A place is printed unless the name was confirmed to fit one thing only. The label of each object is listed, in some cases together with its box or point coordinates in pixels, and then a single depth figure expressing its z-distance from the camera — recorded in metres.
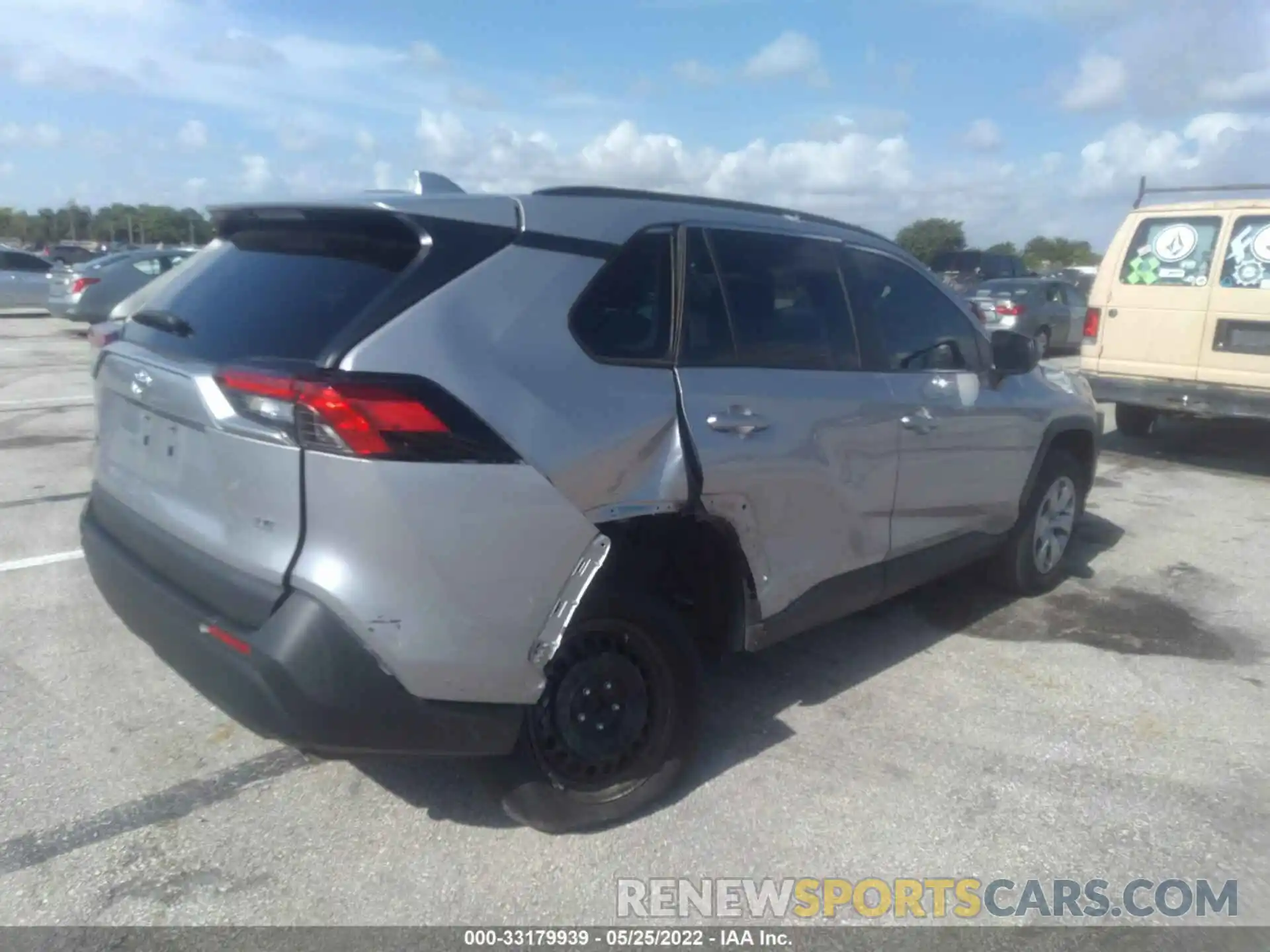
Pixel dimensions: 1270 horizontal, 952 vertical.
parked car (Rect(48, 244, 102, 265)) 32.31
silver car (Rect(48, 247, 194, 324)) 18.00
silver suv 2.80
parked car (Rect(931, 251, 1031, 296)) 23.95
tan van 8.41
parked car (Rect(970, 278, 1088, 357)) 17.97
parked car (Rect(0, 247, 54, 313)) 22.53
